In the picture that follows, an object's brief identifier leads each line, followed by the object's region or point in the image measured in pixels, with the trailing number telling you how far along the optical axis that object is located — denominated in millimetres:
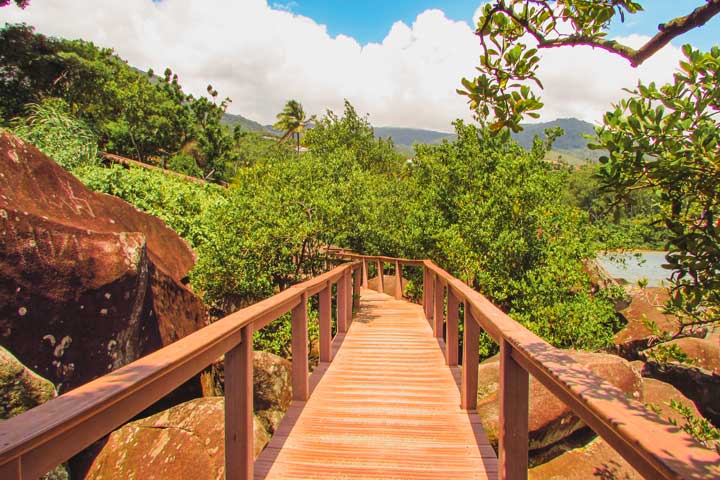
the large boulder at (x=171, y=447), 3449
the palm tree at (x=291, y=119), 59688
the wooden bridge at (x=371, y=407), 1144
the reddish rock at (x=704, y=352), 9516
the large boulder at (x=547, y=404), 4961
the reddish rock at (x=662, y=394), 6777
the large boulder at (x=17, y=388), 3365
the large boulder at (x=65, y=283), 4301
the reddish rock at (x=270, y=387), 5848
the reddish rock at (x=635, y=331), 10984
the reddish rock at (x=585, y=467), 4973
